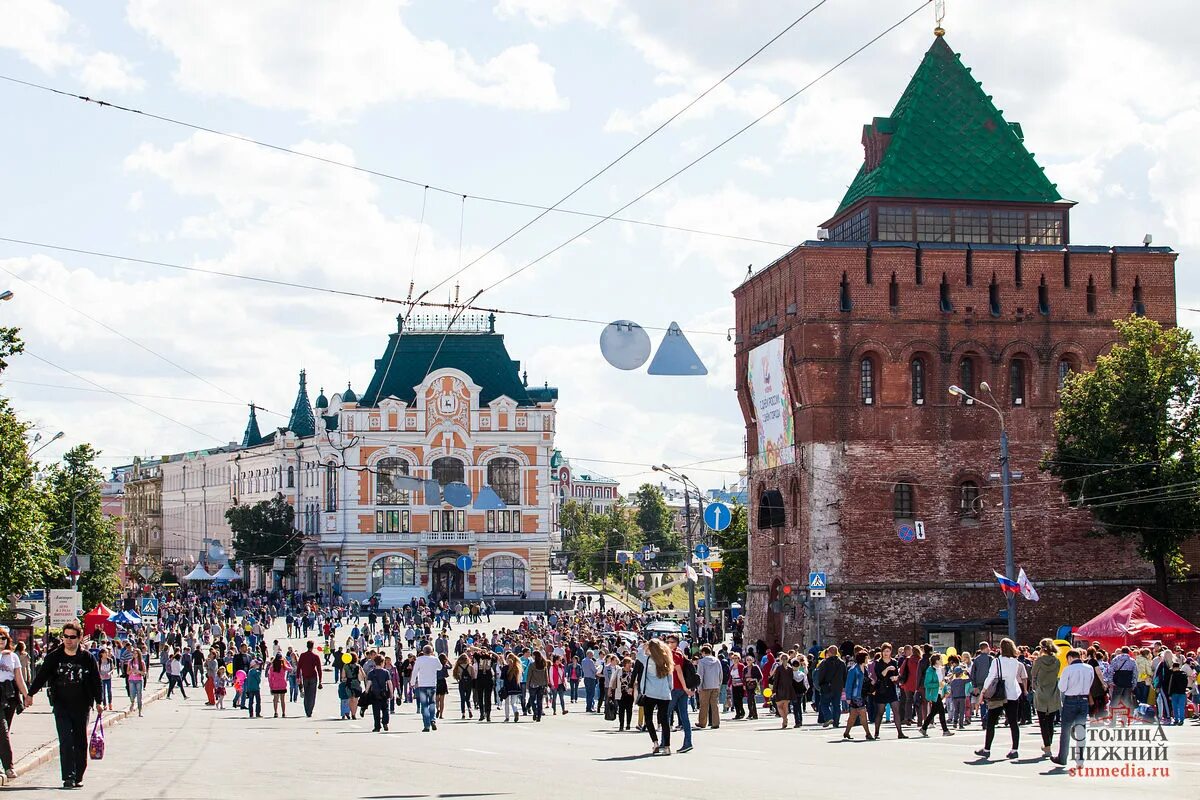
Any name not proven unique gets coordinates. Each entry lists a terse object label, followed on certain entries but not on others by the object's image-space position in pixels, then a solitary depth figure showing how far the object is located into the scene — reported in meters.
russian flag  36.09
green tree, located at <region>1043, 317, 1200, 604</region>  42.72
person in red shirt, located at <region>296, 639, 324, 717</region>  31.24
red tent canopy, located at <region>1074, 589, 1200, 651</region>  32.03
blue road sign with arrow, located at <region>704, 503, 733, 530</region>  42.69
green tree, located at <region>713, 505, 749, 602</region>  67.62
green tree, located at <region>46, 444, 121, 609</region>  72.12
